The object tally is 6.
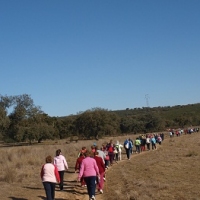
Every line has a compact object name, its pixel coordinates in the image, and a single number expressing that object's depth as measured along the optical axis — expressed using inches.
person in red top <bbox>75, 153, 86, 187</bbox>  604.6
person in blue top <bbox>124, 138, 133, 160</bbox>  1077.1
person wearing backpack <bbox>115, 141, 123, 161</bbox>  1044.5
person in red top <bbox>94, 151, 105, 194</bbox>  525.4
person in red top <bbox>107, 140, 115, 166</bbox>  896.8
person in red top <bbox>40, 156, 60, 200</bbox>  427.2
